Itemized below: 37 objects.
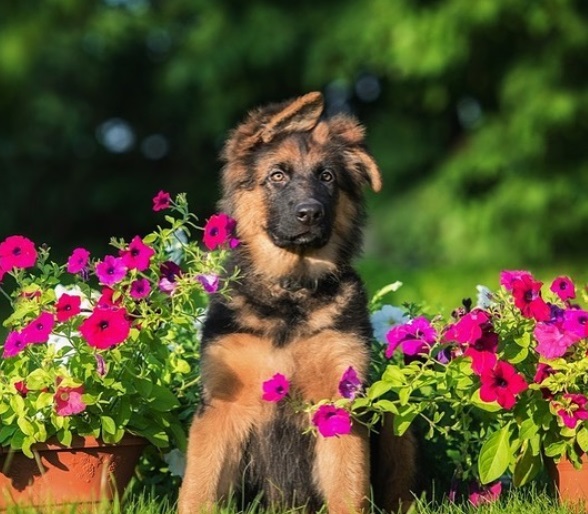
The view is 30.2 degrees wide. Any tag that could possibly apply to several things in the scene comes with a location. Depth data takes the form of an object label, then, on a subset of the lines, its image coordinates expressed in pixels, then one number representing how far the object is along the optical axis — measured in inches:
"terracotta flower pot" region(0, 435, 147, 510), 166.7
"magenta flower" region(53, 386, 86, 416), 162.2
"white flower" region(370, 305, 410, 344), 217.0
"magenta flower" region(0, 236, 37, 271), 170.2
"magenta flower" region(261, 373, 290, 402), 159.6
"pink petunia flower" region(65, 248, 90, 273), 172.9
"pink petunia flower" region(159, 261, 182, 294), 173.3
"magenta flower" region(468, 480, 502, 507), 177.0
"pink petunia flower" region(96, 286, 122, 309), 168.7
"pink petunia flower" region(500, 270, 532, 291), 171.5
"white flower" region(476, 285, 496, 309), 204.9
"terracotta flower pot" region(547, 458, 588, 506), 166.1
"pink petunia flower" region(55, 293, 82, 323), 164.6
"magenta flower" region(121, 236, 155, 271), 169.8
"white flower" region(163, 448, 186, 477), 188.9
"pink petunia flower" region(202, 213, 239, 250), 174.7
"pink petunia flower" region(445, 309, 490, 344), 159.5
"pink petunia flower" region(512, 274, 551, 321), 164.6
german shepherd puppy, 167.6
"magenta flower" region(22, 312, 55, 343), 164.1
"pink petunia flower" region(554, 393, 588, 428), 159.9
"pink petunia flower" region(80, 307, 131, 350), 161.8
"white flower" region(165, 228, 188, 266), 220.8
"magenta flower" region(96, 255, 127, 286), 168.9
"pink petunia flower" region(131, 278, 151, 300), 169.3
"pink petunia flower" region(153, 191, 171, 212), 178.5
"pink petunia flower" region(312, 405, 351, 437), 157.9
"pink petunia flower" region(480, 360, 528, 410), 157.2
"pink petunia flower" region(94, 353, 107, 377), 166.1
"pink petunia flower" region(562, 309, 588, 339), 163.1
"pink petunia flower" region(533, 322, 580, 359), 161.3
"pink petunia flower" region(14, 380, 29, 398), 167.9
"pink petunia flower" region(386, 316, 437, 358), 167.8
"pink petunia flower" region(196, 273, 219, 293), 172.1
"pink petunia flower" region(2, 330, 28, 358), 165.9
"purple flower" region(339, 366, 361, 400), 163.2
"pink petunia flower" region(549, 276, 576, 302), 173.3
